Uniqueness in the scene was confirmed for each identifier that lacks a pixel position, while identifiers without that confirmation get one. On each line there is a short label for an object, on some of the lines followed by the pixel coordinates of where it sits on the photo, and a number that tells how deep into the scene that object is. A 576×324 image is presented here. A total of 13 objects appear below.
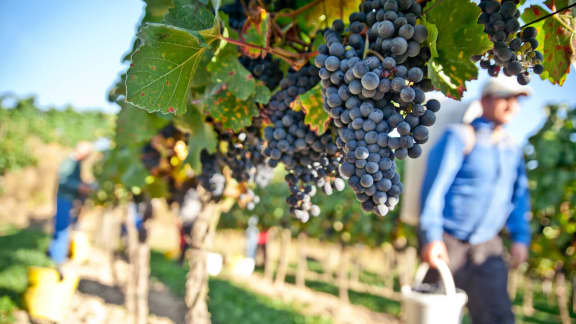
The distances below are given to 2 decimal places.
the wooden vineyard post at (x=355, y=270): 10.02
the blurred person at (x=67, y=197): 5.13
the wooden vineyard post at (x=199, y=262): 2.16
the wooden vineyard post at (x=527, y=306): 9.49
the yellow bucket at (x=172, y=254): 11.82
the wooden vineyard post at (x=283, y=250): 9.25
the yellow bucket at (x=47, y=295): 3.99
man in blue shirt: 2.32
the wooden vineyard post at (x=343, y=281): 7.57
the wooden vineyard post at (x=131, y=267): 3.76
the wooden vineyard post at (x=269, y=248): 10.06
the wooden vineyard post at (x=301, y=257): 9.22
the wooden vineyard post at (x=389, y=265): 10.30
